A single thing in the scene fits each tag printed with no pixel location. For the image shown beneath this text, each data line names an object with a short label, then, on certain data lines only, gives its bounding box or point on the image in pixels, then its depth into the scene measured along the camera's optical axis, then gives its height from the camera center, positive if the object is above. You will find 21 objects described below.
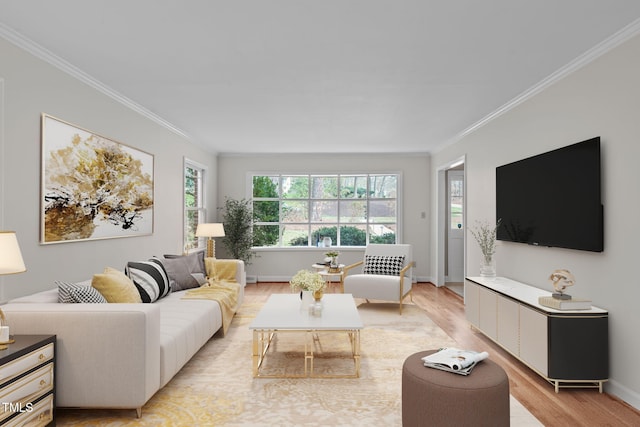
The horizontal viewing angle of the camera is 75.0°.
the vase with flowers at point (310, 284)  3.70 -0.61
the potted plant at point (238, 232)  7.69 -0.29
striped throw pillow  3.87 -0.60
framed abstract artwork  3.24 +0.27
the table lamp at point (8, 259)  2.15 -0.22
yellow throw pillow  3.14 -0.55
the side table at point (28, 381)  2.04 -0.87
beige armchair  5.54 -0.83
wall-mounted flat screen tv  3.14 +0.15
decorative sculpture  3.12 -0.50
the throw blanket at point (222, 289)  4.32 -0.81
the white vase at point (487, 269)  4.62 -0.59
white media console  2.97 -0.93
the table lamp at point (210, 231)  6.38 -0.23
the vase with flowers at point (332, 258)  6.14 -0.62
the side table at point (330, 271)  5.85 -0.79
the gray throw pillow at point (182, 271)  4.68 -0.63
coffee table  3.25 -0.86
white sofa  2.52 -0.81
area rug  2.60 -1.27
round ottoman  2.11 -0.94
